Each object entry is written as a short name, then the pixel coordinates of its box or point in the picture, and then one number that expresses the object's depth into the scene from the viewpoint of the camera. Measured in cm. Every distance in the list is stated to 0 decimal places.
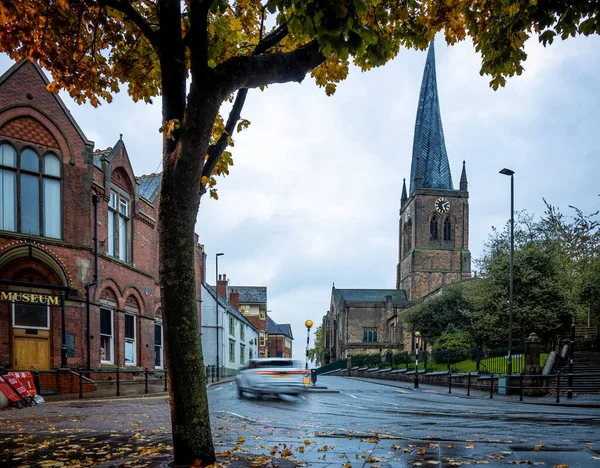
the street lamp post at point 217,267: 4369
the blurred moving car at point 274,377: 1836
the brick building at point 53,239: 1945
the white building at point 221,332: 4844
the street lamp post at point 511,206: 2472
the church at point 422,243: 9025
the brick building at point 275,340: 9388
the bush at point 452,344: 4199
